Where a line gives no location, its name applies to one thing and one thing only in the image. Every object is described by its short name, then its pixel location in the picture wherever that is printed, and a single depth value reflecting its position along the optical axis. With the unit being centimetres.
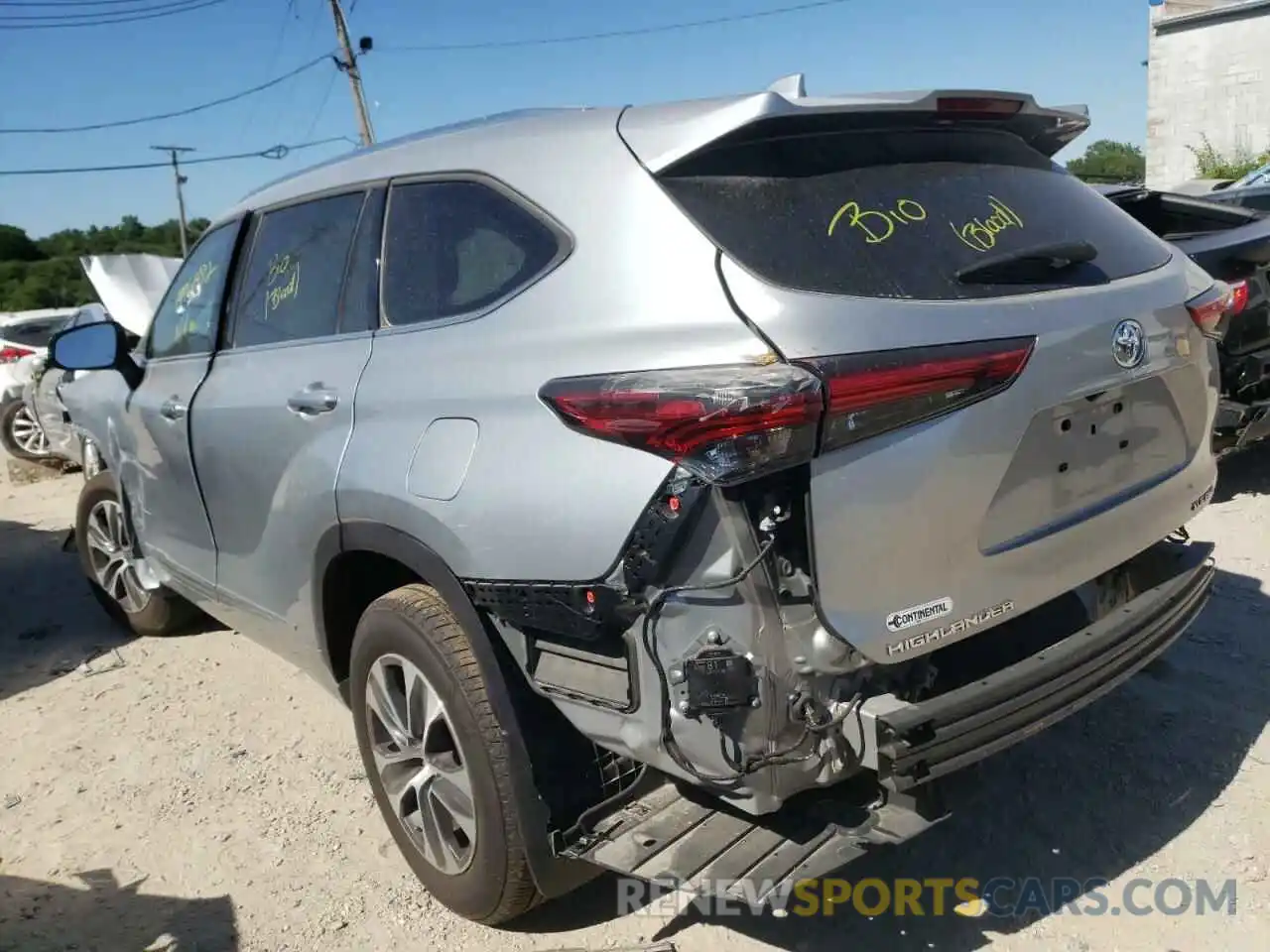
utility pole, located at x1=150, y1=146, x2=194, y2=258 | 5125
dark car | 500
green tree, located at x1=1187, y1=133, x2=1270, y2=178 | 2819
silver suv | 200
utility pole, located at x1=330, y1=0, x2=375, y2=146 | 2492
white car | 1081
